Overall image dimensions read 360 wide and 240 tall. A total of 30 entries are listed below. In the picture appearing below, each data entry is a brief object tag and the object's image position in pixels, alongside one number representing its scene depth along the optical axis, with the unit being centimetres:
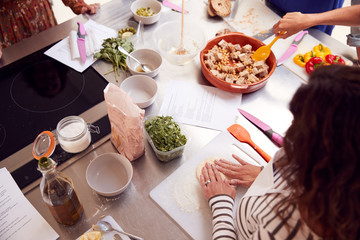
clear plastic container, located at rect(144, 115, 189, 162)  100
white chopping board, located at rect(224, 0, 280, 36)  152
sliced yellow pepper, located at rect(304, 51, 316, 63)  134
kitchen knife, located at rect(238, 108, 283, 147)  111
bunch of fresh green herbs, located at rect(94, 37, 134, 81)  133
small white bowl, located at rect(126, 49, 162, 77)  130
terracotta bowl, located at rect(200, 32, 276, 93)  123
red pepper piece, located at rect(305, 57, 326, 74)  129
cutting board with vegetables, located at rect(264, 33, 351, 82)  135
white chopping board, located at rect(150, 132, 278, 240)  93
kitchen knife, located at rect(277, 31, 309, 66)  137
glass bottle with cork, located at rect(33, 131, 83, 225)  80
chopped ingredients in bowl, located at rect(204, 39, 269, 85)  127
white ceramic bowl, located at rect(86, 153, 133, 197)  97
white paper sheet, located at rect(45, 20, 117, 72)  134
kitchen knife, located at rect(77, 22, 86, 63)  135
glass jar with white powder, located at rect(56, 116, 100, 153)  101
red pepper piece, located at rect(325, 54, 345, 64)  132
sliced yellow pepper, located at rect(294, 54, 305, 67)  135
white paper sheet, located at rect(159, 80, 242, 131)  119
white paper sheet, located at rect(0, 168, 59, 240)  88
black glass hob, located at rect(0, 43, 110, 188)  110
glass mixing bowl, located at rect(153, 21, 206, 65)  142
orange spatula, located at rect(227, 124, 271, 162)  108
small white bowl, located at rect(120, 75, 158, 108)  122
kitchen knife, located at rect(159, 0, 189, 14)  159
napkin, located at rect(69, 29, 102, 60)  137
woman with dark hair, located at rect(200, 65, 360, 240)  54
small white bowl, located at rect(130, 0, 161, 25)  148
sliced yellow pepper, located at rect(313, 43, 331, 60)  136
